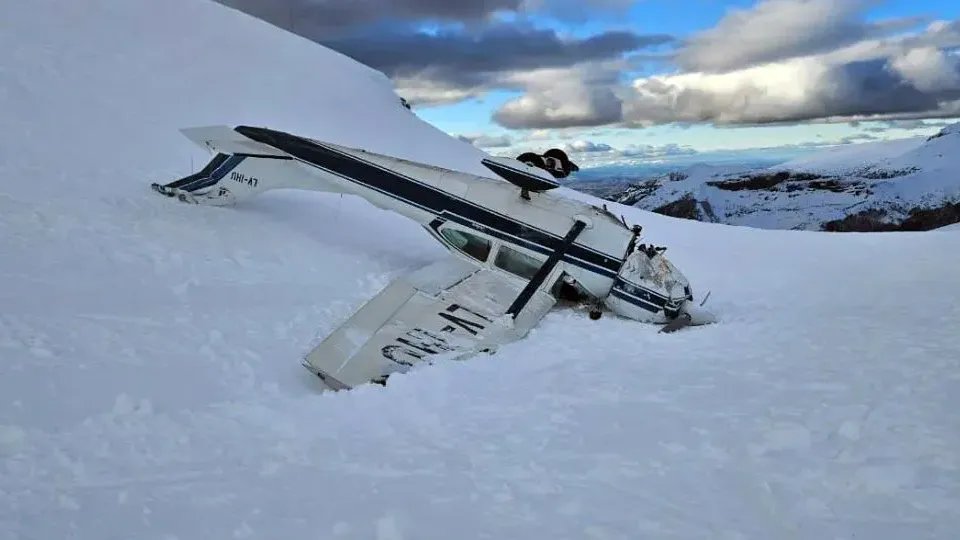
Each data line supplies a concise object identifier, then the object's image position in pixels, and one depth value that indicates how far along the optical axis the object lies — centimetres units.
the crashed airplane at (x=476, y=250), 883
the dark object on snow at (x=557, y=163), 1250
